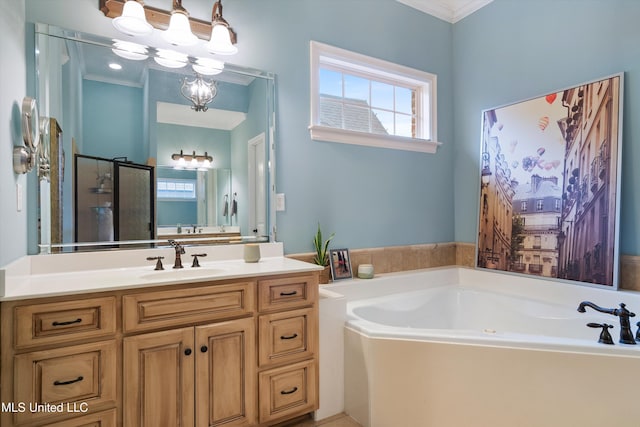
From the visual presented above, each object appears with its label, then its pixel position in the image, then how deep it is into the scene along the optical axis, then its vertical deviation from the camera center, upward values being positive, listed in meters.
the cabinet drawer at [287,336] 1.71 -0.66
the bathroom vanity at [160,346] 1.24 -0.59
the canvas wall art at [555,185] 2.14 +0.17
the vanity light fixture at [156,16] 1.81 +1.08
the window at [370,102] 2.55 +0.89
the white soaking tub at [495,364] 1.38 -0.74
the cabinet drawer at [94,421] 1.29 -0.83
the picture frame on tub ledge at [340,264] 2.49 -0.41
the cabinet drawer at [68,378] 1.22 -0.64
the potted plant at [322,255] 2.42 -0.34
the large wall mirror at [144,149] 1.72 +0.34
